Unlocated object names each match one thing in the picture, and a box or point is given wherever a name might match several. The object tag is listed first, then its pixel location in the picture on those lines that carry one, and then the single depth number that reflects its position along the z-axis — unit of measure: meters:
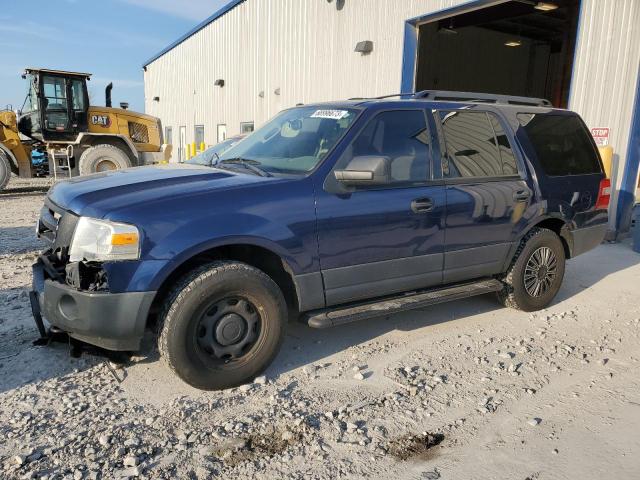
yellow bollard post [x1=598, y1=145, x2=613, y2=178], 8.01
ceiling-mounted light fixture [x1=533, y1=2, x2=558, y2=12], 12.59
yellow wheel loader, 14.21
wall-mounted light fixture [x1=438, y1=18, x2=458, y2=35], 14.69
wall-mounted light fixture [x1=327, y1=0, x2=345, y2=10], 13.22
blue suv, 3.13
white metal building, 8.15
